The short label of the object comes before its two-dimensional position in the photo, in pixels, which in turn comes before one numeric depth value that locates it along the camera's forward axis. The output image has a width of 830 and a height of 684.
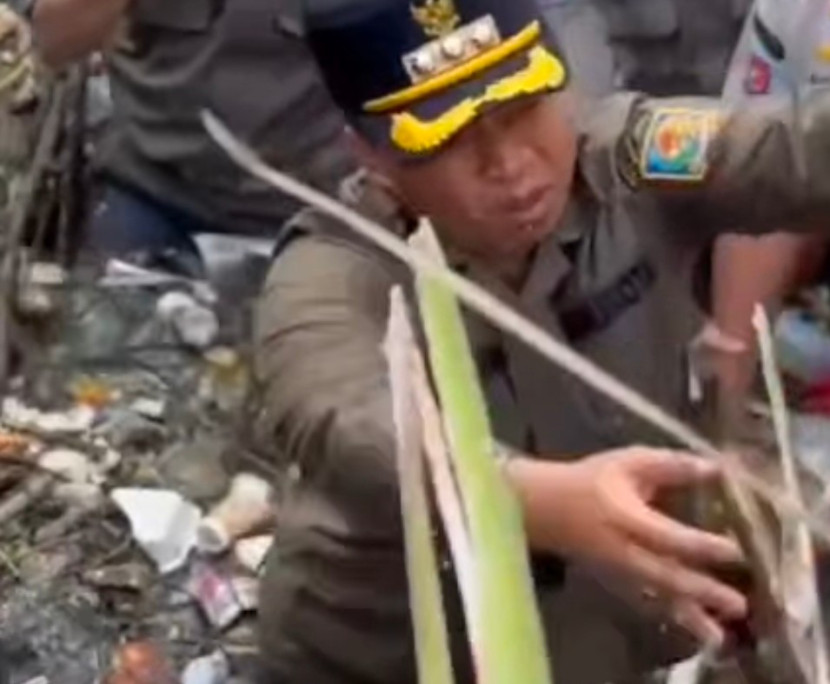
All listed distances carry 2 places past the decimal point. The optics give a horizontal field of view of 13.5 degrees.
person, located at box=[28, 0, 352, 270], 4.19
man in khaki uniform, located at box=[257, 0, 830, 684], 2.58
